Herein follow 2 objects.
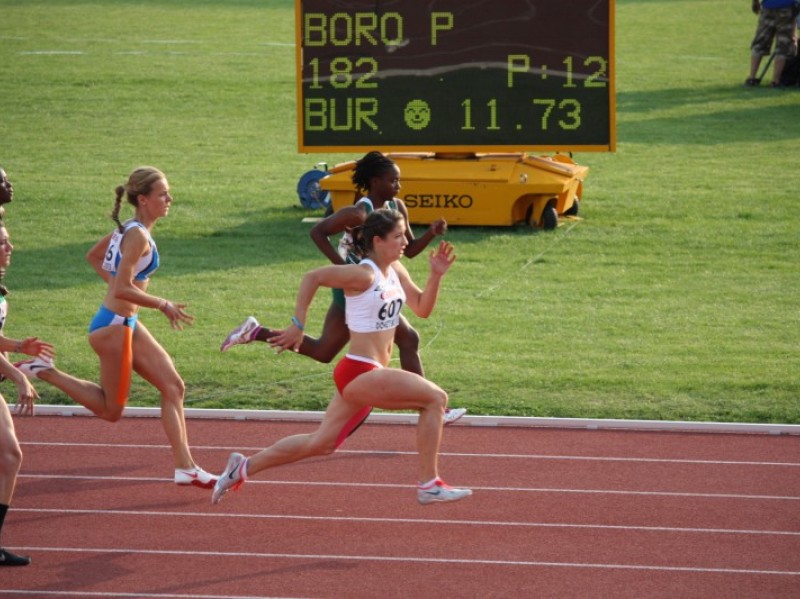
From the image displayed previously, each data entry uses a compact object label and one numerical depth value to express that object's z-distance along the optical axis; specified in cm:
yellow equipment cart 3569
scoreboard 3341
